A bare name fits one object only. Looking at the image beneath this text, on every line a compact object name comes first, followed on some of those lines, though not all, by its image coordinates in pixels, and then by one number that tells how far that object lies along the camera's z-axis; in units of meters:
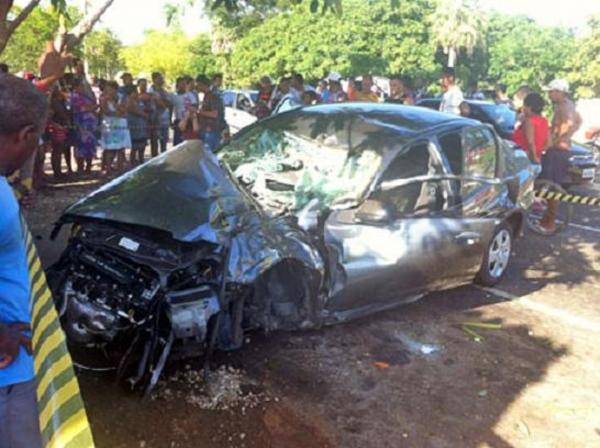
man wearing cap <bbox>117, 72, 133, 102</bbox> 10.61
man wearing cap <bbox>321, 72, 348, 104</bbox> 12.92
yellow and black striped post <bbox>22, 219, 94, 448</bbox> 1.94
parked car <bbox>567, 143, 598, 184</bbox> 9.95
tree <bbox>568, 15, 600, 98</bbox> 37.91
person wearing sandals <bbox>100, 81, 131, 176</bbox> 9.73
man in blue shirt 1.75
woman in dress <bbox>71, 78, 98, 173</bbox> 9.46
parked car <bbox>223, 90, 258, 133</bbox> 14.95
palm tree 43.25
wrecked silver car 3.49
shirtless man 7.73
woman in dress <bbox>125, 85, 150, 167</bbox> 10.27
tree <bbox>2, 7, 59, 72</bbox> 27.31
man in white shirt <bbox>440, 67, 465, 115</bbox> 9.63
